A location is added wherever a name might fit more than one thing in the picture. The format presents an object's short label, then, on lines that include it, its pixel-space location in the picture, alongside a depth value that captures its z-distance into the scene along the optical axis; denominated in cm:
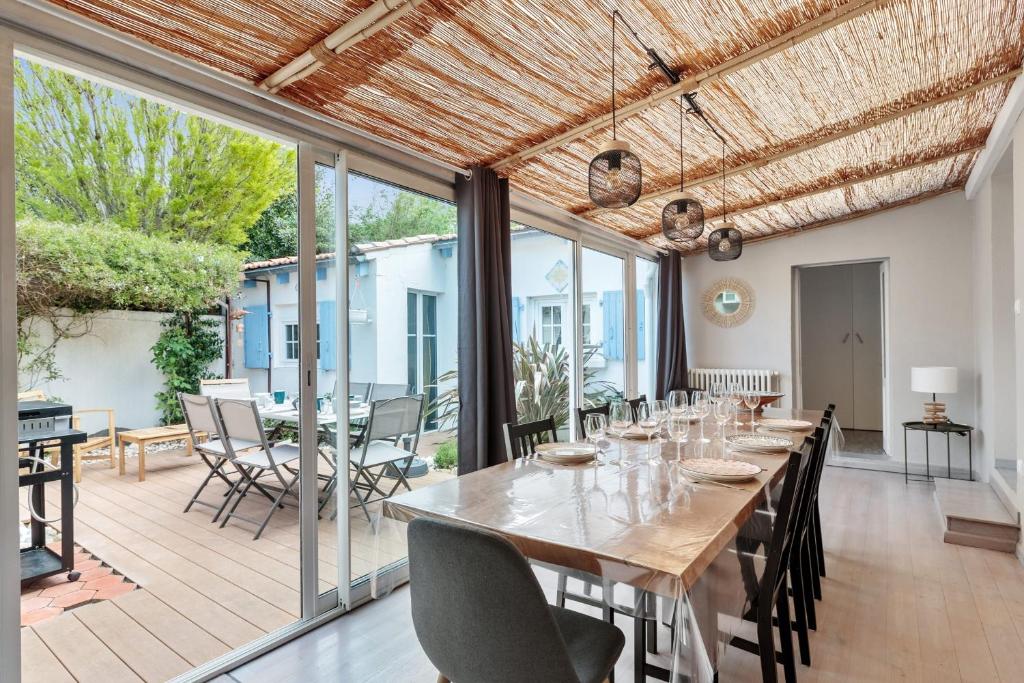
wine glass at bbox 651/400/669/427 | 263
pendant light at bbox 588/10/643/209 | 204
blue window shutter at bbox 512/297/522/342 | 463
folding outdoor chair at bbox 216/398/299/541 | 342
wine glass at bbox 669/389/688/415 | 267
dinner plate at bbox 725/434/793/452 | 229
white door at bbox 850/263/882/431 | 740
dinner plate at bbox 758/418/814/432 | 289
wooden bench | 443
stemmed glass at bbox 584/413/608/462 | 216
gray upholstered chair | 108
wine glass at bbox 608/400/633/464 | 240
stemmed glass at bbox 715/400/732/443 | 235
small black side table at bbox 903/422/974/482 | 452
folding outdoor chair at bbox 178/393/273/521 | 367
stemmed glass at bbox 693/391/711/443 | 270
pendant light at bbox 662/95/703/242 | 275
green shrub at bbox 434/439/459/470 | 336
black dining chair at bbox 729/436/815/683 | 157
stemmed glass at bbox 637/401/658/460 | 248
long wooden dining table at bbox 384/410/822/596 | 122
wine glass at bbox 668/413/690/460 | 208
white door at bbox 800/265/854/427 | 758
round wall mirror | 636
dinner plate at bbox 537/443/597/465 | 211
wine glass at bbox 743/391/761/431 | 297
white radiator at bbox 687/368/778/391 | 611
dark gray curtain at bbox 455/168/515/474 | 296
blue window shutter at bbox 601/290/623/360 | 540
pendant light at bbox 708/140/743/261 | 343
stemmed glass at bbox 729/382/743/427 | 310
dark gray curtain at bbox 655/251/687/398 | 613
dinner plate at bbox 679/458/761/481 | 178
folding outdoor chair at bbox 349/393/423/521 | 278
